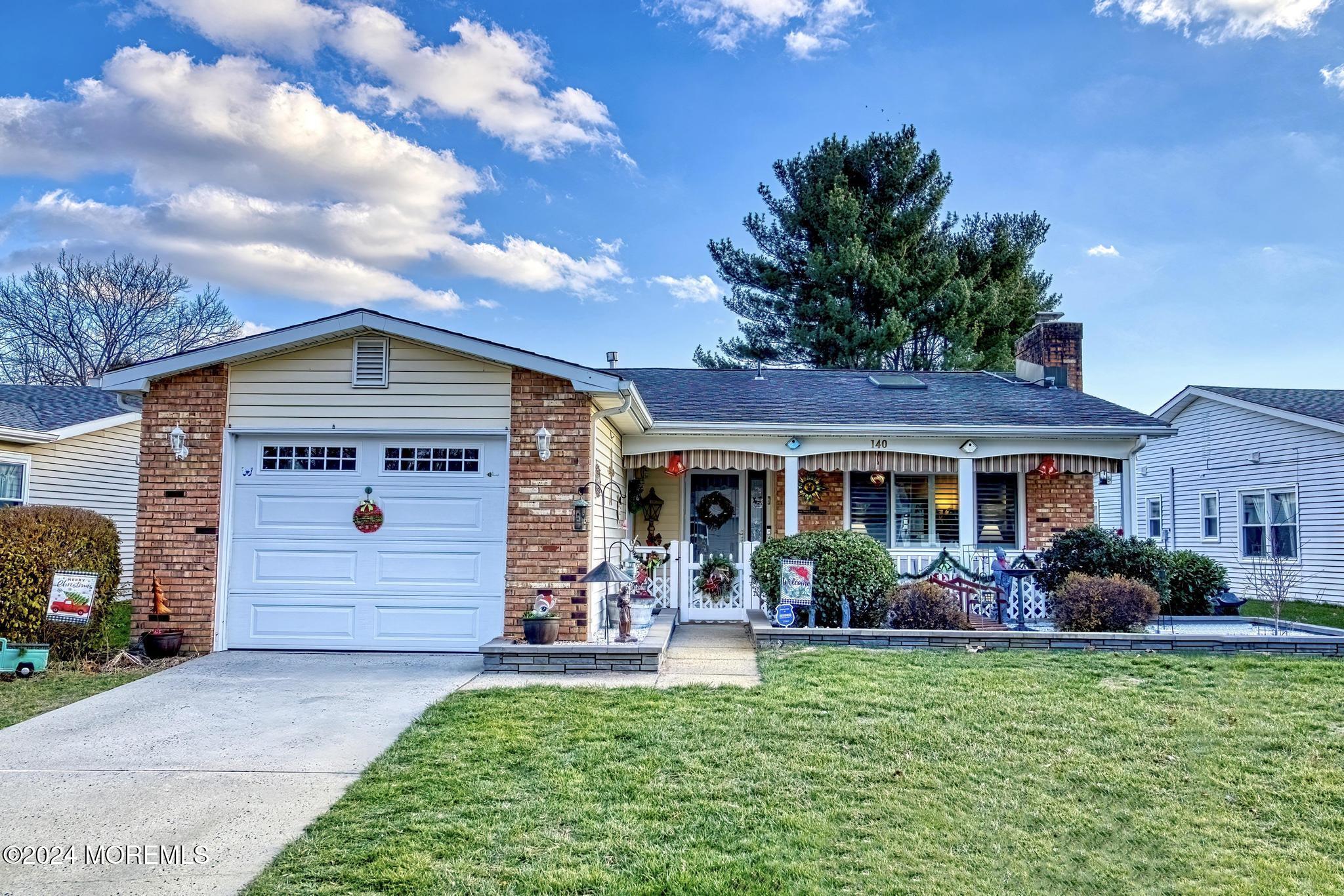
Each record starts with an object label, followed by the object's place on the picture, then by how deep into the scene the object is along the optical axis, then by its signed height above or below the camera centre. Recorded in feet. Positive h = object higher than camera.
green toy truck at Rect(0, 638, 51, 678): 24.04 -3.69
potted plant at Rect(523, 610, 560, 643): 25.20 -2.82
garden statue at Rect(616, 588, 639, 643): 26.55 -2.52
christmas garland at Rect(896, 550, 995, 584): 34.71 -1.28
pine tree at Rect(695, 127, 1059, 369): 80.38 +26.66
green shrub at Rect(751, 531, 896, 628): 31.81 -1.45
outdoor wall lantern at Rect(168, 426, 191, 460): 27.34 +2.93
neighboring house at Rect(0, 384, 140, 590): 43.62 +4.58
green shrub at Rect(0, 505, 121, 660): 24.98 -1.02
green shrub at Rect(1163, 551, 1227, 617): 38.88 -2.13
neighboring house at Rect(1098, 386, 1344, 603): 46.47 +3.68
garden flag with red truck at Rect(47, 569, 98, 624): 25.25 -2.00
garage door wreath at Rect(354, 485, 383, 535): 27.78 +0.54
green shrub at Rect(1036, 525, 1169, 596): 33.53 -0.85
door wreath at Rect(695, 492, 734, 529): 44.27 +1.38
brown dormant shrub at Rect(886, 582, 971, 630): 30.17 -2.61
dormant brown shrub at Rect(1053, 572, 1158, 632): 29.66 -2.39
